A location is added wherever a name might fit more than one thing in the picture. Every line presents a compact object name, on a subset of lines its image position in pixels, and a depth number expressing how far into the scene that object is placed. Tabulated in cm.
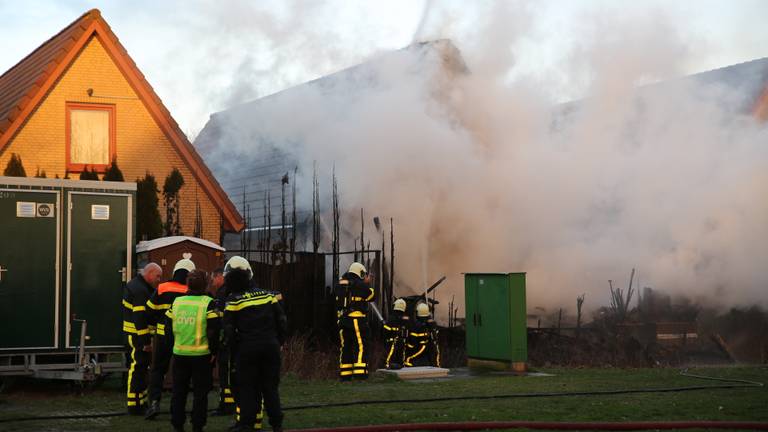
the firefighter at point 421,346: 1492
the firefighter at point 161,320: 928
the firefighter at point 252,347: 774
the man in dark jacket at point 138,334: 967
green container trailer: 1167
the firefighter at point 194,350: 803
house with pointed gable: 1788
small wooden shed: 1237
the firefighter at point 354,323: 1318
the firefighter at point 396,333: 1464
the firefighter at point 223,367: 851
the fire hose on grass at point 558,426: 763
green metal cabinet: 1457
